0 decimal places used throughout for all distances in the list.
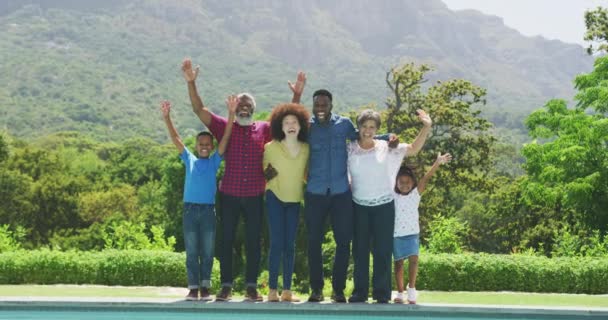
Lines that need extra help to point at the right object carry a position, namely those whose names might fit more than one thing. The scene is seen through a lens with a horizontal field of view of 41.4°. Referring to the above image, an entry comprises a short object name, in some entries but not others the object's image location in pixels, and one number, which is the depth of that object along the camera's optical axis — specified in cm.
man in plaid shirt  726
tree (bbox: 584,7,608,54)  2584
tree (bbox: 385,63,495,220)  3069
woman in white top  721
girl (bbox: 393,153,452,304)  777
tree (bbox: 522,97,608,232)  1928
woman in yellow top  720
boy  740
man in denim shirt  712
